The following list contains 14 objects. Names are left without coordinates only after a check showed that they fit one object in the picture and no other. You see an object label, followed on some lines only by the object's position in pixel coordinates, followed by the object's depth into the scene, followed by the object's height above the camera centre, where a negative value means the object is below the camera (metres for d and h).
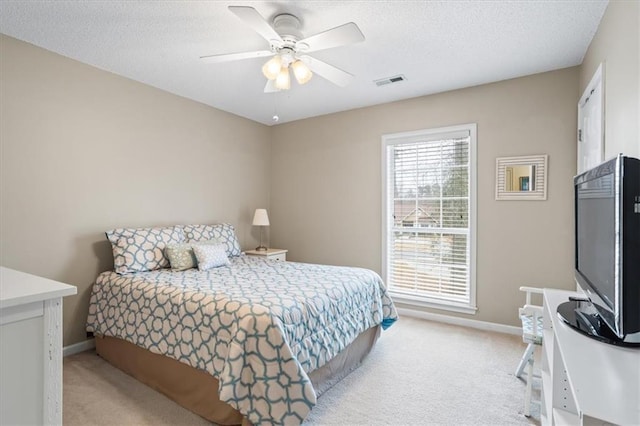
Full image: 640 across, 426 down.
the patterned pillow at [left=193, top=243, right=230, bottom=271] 3.03 -0.42
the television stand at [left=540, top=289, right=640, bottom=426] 0.77 -0.46
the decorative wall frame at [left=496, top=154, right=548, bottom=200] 3.09 +0.36
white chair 1.98 -0.75
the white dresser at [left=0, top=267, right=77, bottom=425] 1.16 -0.53
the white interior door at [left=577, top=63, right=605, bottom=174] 2.13 +0.69
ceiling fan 1.90 +1.07
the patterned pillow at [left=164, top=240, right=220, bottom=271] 2.98 -0.42
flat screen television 1.02 -0.15
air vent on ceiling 3.18 +1.35
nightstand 4.12 -0.53
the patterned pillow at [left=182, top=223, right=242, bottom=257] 3.47 -0.25
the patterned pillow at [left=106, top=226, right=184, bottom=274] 2.80 -0.34
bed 1.71 -0.75
